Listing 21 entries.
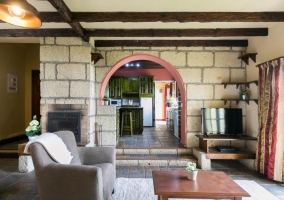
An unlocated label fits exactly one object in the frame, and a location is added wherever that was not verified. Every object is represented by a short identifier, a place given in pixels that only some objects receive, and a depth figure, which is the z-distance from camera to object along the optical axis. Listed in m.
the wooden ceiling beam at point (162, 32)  3.82
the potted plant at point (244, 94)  4.32
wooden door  6.38
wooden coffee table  1.93
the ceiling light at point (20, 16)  1.65
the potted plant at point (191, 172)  2.24
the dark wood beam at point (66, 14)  2.50
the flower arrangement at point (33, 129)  3.80
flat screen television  4.32
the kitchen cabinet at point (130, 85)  8.60
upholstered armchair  1.97
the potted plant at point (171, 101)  8.62
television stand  3.94
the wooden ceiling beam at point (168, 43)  4.42
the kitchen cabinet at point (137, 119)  6.93
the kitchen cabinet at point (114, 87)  8.51
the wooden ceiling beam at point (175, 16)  3.03
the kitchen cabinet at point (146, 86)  8.60
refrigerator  8.73
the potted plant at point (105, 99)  4.76
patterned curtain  3.24
